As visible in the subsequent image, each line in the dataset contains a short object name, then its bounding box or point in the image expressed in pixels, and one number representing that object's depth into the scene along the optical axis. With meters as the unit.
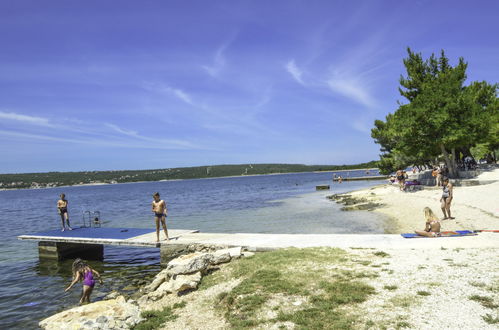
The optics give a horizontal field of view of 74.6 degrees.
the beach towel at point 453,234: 11.35
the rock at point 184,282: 8.80
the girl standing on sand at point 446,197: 15.20
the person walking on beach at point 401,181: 33.06
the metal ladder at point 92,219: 21.15
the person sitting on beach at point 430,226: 11.45
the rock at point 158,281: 9.90
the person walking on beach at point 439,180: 30.06
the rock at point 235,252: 10.88
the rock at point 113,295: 10.21
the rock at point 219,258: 10.31
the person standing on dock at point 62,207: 18.36
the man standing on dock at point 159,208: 13.25
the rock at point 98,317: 6.62
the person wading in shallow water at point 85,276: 9.38
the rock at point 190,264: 9.70
